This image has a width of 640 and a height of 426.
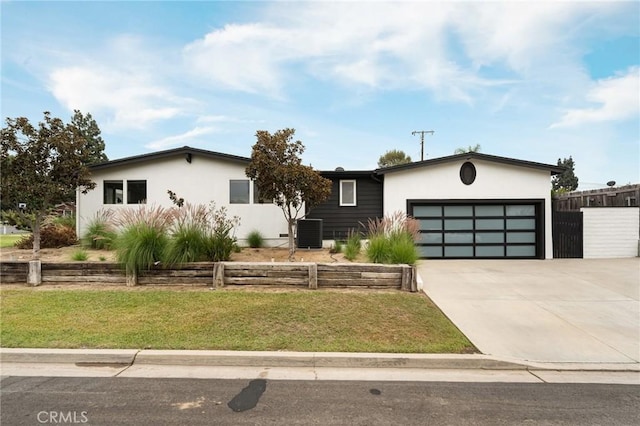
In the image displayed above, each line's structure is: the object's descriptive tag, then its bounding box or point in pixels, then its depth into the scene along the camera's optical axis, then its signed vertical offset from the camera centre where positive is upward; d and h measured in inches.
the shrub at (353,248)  389.7 -35.9
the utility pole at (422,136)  1452.6 +363.3
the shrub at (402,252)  310.5 -32.1
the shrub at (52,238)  458.1 -26.6
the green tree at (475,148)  1331.2 +285.6
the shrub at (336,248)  453.1 -40.9
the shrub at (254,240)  492.2 -31.7
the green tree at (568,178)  2436.8 +297.1
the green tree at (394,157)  1579.7 +292.4
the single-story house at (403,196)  495.8 +35.1
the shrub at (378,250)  322.0 -31.3
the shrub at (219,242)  313.4 -22.7
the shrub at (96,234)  433.6 -19.8
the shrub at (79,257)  342.0 -38.6
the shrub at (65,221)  544.8 -2.0
